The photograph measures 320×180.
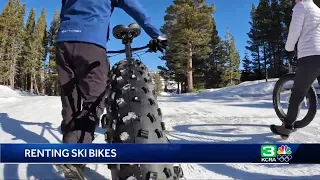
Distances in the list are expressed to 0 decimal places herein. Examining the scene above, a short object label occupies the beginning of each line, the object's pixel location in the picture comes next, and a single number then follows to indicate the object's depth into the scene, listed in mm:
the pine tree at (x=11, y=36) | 34961
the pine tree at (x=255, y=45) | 32924
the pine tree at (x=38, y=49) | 41994
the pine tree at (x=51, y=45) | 38172
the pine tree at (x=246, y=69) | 37814
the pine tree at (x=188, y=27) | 23805
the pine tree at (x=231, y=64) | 34812
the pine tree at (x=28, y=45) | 41646
